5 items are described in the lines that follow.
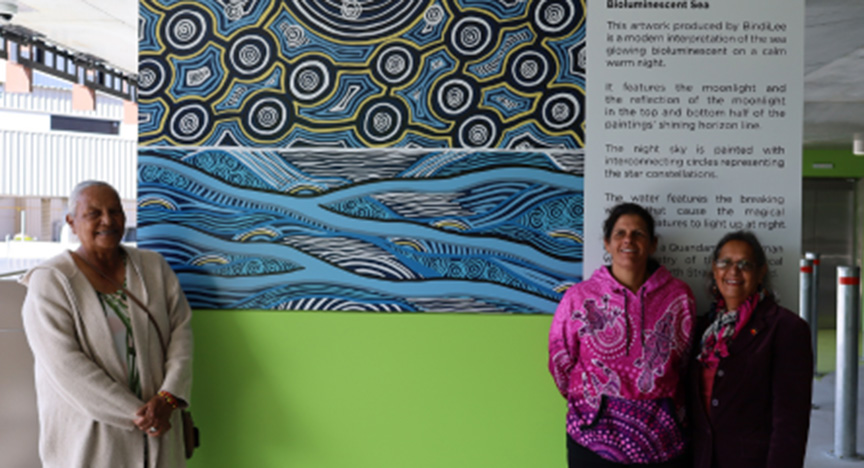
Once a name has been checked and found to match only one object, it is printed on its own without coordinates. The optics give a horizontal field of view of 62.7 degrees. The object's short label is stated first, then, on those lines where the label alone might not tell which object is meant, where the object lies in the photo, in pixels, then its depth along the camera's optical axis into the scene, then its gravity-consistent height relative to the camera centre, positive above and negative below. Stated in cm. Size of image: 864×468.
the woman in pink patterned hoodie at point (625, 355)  244 -45
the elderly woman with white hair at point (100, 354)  250 -48
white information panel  297 +44
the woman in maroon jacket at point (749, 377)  229 -49
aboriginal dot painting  303 +32
